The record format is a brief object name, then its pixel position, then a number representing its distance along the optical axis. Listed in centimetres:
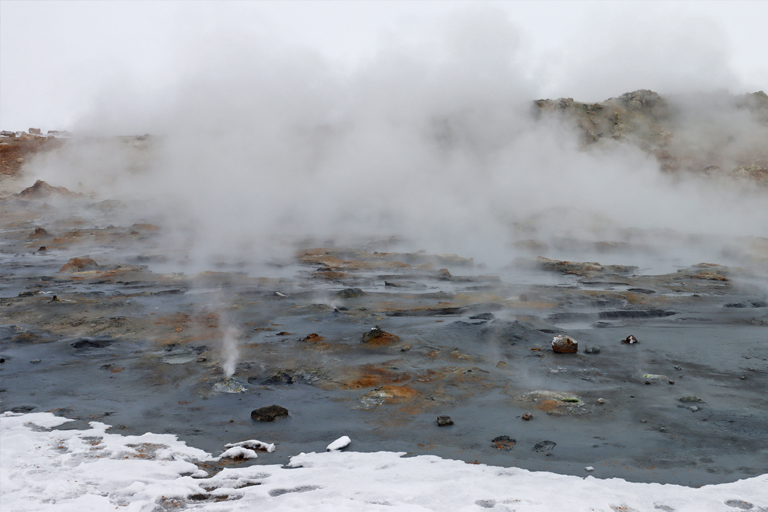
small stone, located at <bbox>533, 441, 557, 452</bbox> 400
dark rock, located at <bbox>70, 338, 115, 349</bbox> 670
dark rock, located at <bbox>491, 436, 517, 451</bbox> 406
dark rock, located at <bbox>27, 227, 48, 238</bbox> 1633
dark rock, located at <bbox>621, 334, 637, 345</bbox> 688
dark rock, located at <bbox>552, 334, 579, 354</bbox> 642
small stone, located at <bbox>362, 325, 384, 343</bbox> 690
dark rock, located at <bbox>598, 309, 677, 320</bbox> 850
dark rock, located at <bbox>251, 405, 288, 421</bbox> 461
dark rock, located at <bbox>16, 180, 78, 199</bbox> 2378
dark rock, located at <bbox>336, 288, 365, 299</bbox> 956
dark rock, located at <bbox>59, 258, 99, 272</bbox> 1152
